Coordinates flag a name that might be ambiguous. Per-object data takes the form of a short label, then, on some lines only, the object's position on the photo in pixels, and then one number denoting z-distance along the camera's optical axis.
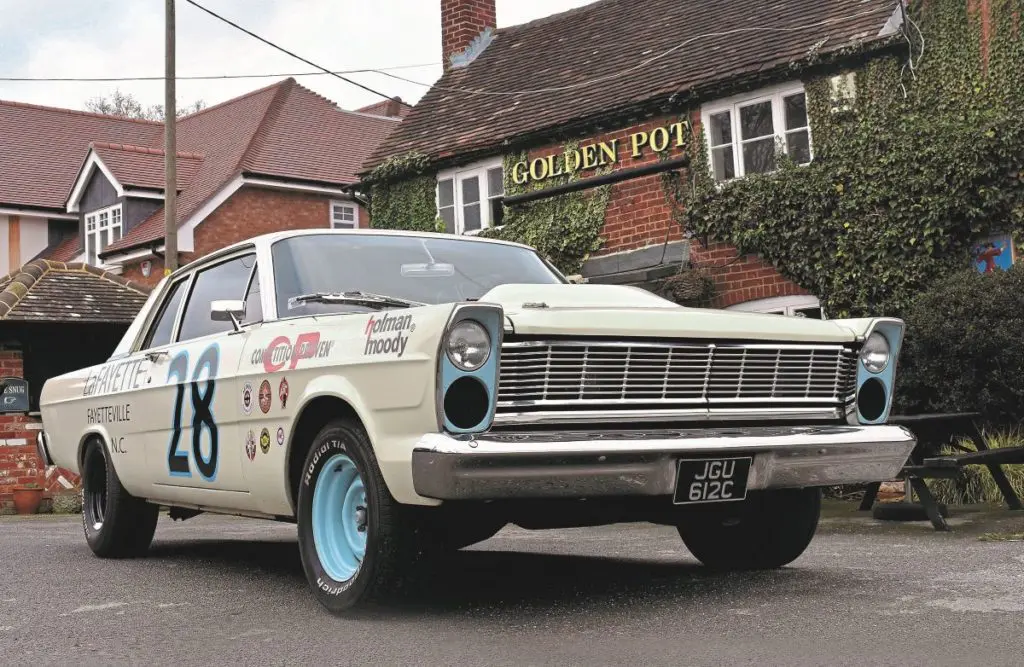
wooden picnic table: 8.38
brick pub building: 15.75
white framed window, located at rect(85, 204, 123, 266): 30.59
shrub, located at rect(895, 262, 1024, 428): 11.47
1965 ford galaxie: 4.49
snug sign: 18.02
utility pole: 19.30
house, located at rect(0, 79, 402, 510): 28.98
